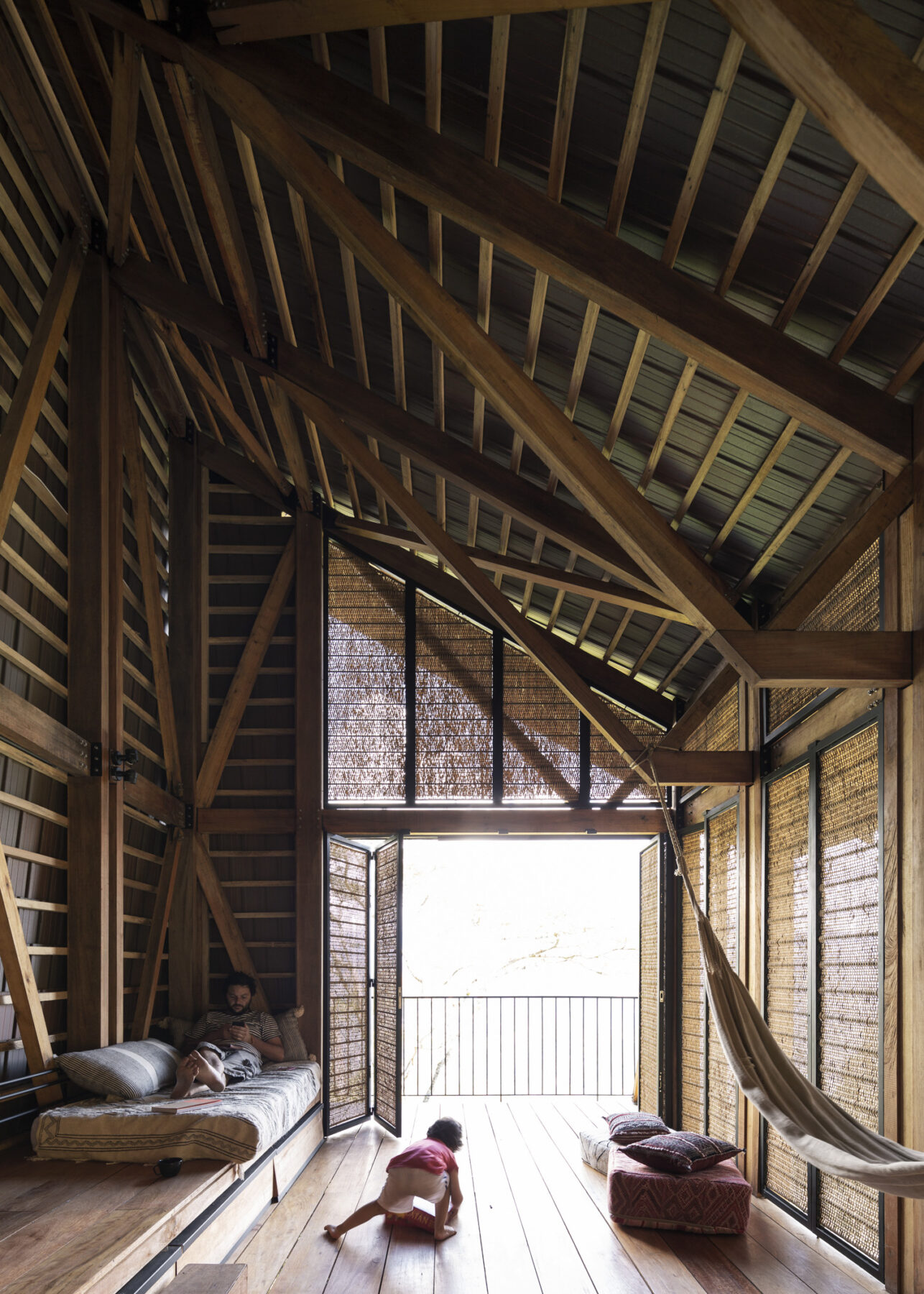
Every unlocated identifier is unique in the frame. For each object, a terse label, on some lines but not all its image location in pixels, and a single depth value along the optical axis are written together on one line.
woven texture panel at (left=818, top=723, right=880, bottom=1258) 3.95
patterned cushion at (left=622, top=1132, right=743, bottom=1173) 4.99
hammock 2.48
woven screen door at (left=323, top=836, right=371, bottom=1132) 7.23
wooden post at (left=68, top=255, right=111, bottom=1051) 5.06
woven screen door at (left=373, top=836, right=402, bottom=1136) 7.05
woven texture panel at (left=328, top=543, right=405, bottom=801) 7.76
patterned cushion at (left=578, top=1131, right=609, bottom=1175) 5.88
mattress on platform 4.26
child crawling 4.52
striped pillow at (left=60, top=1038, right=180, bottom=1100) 4.69
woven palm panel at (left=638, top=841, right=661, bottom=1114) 7.76
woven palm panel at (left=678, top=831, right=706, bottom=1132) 6.80
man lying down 6.00
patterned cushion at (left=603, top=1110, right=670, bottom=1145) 5.76
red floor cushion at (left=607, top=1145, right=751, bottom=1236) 4.72
